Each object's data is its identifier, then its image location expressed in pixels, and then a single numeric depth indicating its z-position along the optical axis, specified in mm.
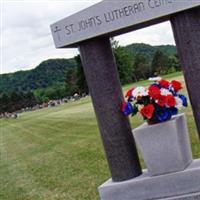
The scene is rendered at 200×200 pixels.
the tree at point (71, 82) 106068
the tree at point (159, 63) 86736
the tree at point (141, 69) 90716
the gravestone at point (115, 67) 4880
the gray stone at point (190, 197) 4765
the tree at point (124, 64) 82024
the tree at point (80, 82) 83902
